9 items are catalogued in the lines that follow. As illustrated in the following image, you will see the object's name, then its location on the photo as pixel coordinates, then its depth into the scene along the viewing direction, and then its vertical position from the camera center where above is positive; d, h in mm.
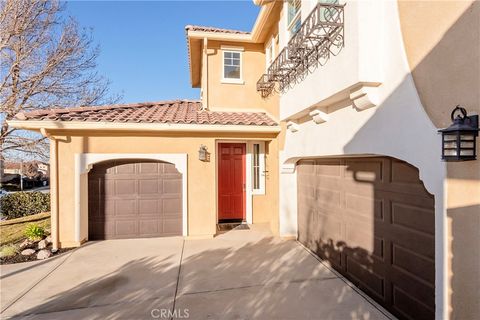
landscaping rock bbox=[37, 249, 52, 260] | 6422 -2311
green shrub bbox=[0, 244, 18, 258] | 6426 -2236
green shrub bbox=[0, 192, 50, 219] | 12656 -2111
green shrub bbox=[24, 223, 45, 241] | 7453 -2059
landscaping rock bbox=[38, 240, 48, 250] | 6977 -2241
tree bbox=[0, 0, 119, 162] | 10586 +4158
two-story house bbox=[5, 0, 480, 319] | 2697 +209
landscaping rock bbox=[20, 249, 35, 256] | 6597 -2305
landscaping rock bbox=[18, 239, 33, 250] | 7006 -2263
